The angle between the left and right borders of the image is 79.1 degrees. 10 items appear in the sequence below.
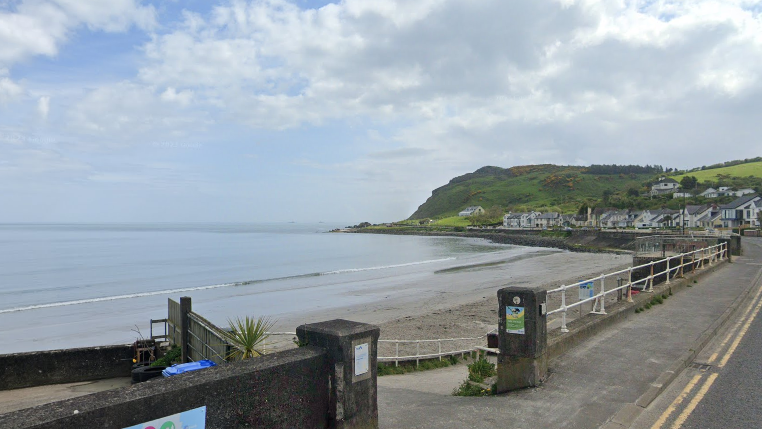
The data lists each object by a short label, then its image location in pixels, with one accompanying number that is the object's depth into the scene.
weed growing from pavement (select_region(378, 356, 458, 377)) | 12.87
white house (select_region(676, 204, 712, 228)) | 89.75
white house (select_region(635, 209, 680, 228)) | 91.62
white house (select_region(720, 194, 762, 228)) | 76.38
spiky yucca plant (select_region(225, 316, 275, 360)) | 7.23
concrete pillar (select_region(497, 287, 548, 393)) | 6.20
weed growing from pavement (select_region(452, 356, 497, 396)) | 6.52
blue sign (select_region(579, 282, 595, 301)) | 12.83
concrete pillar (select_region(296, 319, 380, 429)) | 4.23
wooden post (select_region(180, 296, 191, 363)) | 11.54
